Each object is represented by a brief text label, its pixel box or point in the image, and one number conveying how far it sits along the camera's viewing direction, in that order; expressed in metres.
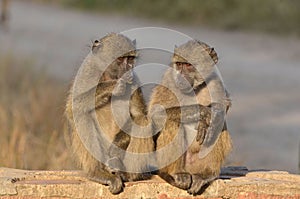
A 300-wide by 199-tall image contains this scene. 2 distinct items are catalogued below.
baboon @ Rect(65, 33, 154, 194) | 10.60
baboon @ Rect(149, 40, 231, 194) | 10.73
